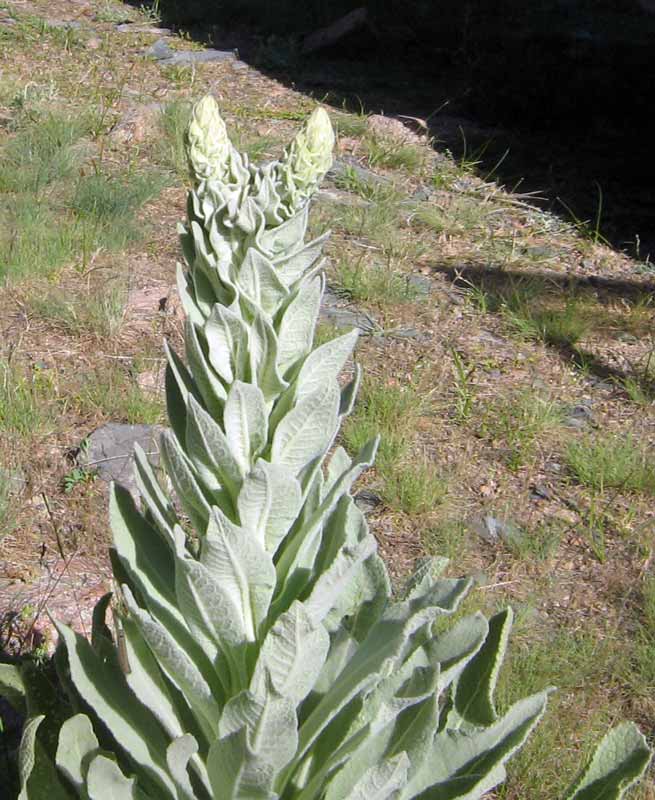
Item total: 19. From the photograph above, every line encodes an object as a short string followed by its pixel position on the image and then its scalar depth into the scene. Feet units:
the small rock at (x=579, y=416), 13.15
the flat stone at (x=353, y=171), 20.10
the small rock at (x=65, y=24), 28.66
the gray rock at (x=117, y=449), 10.91
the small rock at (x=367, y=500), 11.14
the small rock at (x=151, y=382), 12.44
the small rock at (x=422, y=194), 19.84
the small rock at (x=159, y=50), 27.37
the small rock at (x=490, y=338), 14.96
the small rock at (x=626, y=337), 15.35
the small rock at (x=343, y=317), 14.67
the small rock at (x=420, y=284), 16.00
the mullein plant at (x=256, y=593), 4.05
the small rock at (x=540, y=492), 11.73
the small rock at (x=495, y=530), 10.82
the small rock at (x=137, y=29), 30.09
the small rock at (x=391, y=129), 22.56
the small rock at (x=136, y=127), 20.35
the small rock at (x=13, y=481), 10.24
